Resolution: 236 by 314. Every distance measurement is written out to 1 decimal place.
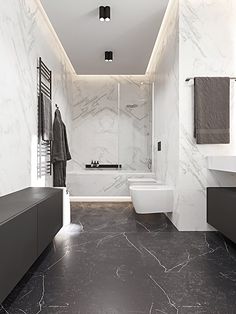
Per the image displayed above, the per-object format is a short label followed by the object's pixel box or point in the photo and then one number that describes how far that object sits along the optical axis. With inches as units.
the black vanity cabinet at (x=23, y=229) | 52.3
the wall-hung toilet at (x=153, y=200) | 125.5
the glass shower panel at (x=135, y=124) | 221.5
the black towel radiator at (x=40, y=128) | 124.9
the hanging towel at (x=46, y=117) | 126.2
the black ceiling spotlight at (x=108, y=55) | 168.5
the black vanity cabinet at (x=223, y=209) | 90.7
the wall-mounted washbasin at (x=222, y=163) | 93.1
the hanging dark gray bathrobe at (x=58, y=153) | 150.3
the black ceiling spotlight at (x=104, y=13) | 116.1
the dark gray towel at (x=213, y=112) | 114.0
